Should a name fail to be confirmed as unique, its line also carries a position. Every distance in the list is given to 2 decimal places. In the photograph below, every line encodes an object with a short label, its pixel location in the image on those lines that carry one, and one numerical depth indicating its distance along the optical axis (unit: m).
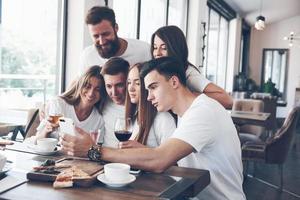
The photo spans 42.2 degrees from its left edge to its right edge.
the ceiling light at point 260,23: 7.22
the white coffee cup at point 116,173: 1.43
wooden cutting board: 1.41
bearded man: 2.62
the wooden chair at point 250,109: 5.22
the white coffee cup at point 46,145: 1.91
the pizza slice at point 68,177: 1.39
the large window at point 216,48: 8.61
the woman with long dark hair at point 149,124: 2.08
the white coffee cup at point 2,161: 1.50
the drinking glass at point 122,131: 1.86
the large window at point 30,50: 3.46
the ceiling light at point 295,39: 11.13
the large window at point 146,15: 4.57
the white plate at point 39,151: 1.90
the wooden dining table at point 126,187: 1.32
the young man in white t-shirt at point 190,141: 1.64
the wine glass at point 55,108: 2.37
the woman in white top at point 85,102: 2.42
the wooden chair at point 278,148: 3.79
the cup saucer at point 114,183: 1.41
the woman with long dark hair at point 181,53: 2.34
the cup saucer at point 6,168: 1.52
